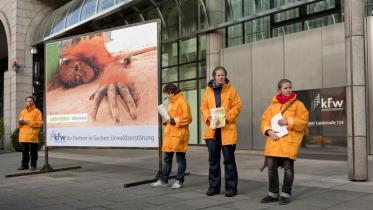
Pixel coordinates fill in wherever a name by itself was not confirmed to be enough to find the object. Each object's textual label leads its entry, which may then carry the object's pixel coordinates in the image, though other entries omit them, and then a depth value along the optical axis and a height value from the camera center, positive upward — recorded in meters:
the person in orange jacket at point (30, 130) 10.79 -0.35
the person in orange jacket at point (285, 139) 6.01 -0.34
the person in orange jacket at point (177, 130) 7.49 -0.26
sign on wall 12.04 +0.11
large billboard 8.74 +0.57
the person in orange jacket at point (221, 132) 6.62 -0.26
